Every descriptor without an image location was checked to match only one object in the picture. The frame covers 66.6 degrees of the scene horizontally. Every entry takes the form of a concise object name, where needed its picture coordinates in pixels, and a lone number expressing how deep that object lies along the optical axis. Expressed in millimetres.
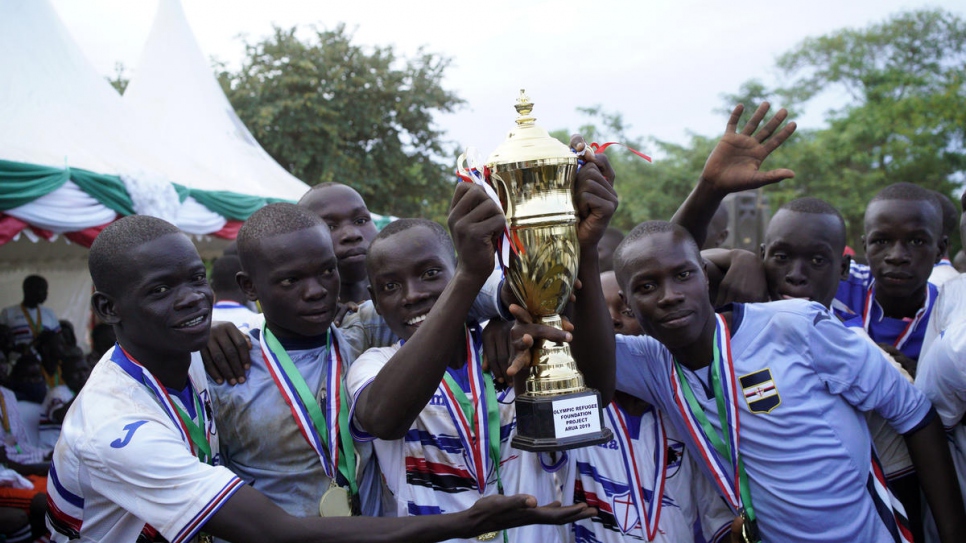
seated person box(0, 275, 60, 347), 8188
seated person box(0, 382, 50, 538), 4781
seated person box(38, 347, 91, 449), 6230
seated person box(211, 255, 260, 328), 4832
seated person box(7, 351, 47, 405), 6566
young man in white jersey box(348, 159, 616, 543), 2316
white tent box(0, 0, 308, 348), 6266
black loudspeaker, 7984
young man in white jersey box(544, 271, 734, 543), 2602
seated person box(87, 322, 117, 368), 7945
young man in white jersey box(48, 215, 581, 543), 1990
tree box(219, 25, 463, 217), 18203
